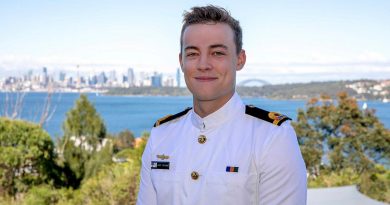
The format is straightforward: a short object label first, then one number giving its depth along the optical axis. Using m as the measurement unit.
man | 1.36
